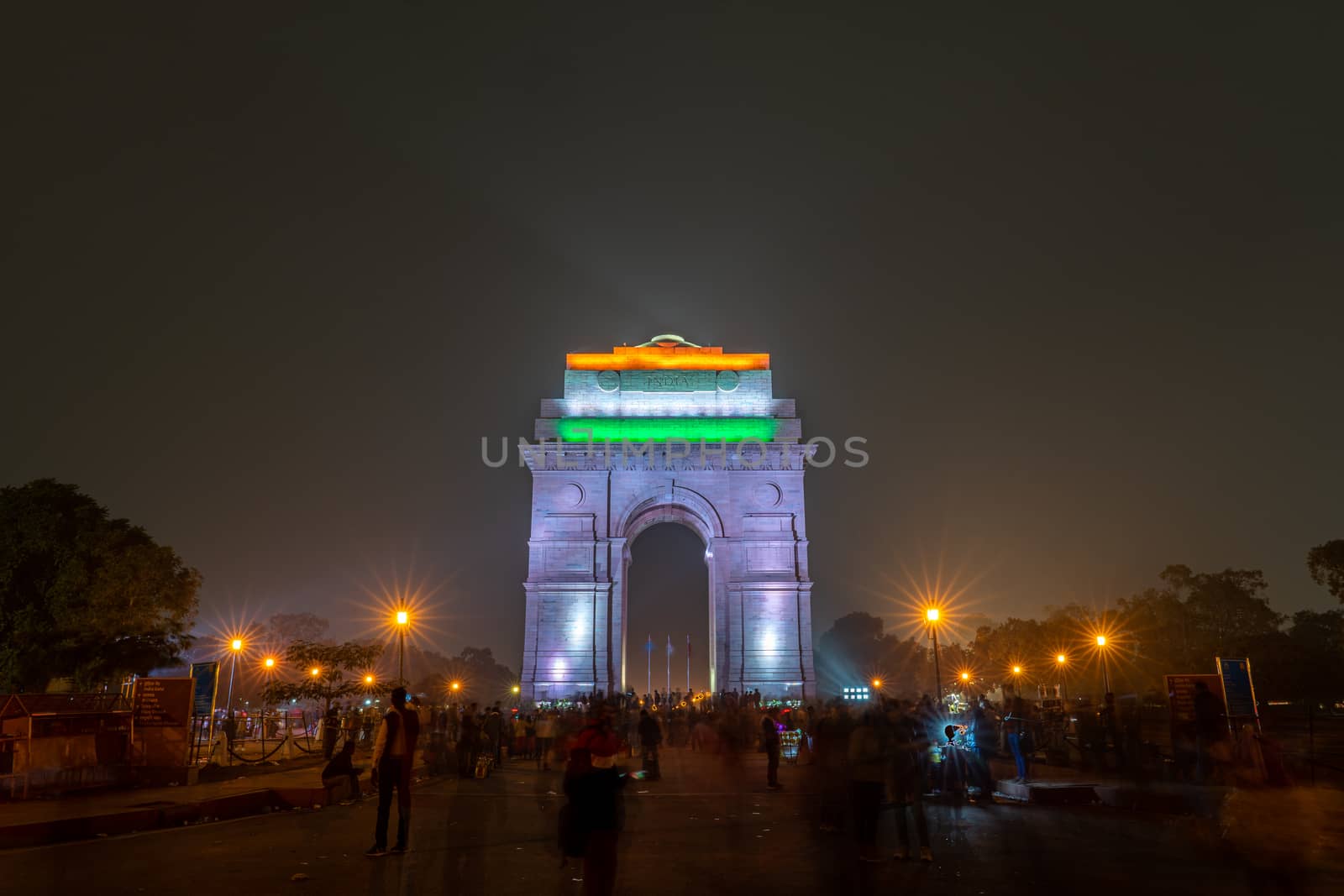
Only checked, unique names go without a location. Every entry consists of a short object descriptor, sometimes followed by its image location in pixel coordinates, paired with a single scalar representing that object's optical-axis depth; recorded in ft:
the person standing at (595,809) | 21.03
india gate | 146.00
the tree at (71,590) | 106.73
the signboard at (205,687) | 63.00
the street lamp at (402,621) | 84.30
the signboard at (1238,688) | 55.31
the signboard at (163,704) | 54.75
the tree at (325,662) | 88.17
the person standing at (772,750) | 55.57
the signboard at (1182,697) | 56.10
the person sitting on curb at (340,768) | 48.37
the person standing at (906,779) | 32.81
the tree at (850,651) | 413.59
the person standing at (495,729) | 70.49
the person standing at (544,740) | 74.23
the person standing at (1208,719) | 48.14
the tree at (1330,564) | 135.13
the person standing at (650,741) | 61.77
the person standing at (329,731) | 72.23
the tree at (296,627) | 423.23
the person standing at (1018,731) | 55.47
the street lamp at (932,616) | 86.94
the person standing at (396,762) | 33.37
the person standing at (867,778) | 32.83
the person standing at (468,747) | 65.41
